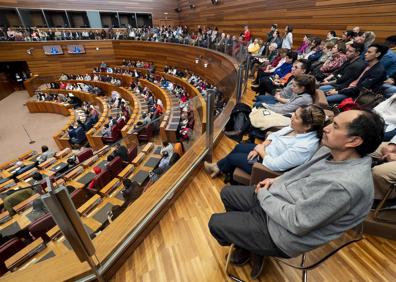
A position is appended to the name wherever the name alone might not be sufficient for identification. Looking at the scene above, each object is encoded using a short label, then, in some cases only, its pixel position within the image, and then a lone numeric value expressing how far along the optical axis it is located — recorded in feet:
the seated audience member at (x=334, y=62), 8.75
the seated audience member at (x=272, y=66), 10.46
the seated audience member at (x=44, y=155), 14.44
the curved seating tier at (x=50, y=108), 24.77
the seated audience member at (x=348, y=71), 7.41
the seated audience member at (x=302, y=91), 5.22
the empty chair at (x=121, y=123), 17.53
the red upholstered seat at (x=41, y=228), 5.75
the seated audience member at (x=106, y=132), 16.80
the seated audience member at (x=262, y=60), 13.14
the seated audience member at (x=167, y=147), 7.72
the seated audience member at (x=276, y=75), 9.00
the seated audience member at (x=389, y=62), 7.19
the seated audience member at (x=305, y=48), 12.48
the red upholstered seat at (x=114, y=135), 16.63
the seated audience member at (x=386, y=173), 3.18
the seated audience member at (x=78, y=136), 17.93
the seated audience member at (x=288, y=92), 6.75
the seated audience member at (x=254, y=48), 15.94
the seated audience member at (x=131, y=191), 5.15
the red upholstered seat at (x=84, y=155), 12.53
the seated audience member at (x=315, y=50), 10.75
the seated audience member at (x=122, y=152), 7.33
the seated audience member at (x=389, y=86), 6.42
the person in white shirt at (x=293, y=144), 3.44
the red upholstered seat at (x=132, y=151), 7.77
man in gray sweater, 2.13
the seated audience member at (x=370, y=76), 6.48
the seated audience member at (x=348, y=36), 10.58
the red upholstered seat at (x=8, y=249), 6.36
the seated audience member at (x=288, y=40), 13.87
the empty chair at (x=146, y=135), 6.57
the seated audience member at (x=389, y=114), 4.59
